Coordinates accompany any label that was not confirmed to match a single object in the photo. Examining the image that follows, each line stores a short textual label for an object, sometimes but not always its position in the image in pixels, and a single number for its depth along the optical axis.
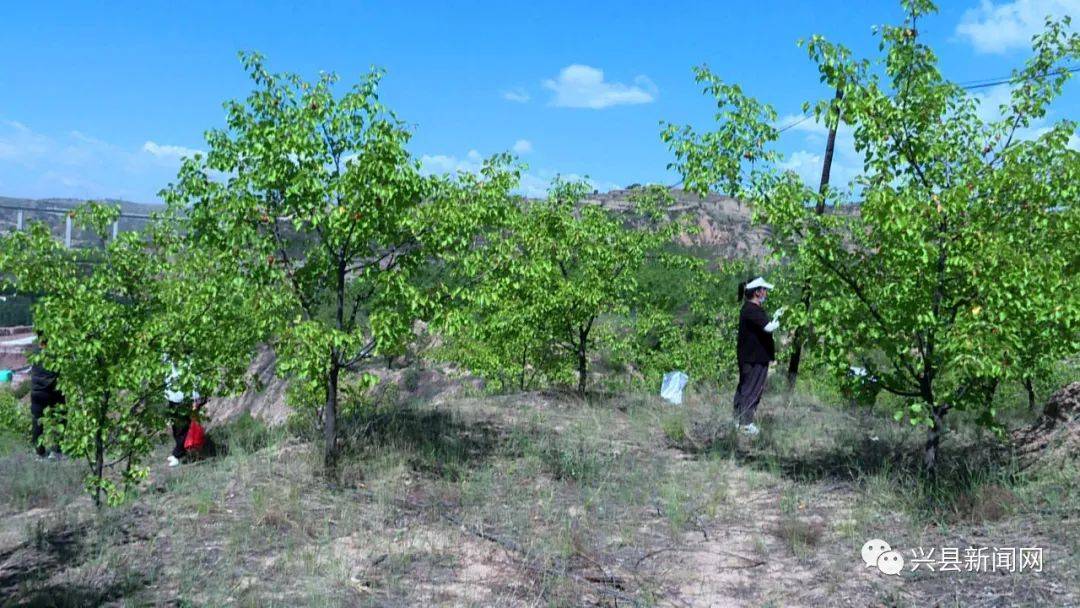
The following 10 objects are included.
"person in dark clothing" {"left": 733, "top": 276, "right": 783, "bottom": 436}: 9.21
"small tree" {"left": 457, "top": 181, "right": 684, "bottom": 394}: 11.13
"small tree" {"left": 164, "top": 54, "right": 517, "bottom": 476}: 7.28
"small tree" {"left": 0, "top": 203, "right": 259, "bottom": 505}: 6.77
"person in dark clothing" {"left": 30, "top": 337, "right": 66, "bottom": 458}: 10.17
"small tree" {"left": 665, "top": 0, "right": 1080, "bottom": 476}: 5.89
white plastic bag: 12.42
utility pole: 13.01
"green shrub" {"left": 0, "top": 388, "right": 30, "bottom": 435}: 8.70
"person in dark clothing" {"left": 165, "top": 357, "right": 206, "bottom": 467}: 7.20
